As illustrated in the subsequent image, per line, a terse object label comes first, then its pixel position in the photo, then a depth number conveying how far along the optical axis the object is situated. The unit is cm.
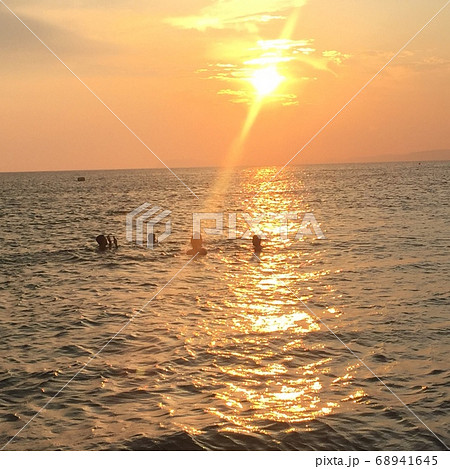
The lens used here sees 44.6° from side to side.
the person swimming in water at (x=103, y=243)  3753
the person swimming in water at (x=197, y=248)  3488
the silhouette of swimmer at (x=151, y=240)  4047
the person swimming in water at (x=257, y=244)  3562
